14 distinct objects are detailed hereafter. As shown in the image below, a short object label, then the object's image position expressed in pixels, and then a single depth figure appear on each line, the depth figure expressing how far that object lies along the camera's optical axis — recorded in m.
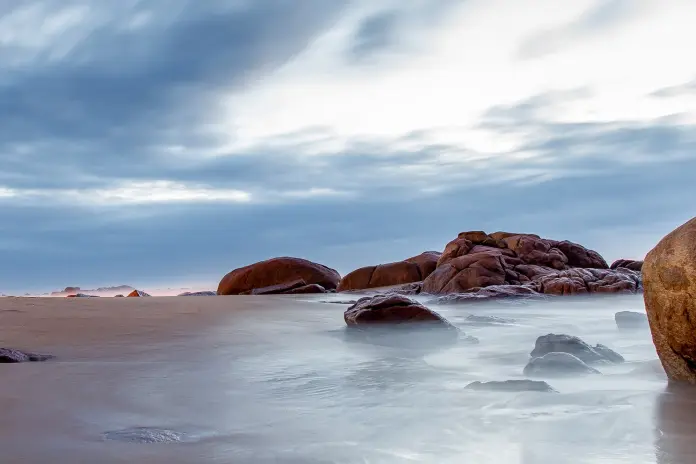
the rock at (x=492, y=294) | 13.87
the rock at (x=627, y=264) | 22.19
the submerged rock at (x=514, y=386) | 3.88
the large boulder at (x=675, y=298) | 4.07
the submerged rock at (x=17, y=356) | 4.81
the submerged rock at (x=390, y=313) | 7.58
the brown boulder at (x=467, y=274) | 17.45
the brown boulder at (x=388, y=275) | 21.97
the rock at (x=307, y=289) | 20.92
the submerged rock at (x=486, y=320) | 8.60
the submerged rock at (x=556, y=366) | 4.53
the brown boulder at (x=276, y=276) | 22.55
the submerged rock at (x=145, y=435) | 2.86
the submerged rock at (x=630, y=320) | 8.13
